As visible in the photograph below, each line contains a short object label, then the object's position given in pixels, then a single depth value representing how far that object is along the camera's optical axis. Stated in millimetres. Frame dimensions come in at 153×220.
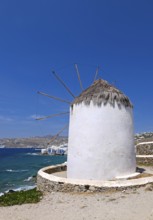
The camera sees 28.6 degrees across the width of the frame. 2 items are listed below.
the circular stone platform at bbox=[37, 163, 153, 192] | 11234
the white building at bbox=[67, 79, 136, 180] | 13406
